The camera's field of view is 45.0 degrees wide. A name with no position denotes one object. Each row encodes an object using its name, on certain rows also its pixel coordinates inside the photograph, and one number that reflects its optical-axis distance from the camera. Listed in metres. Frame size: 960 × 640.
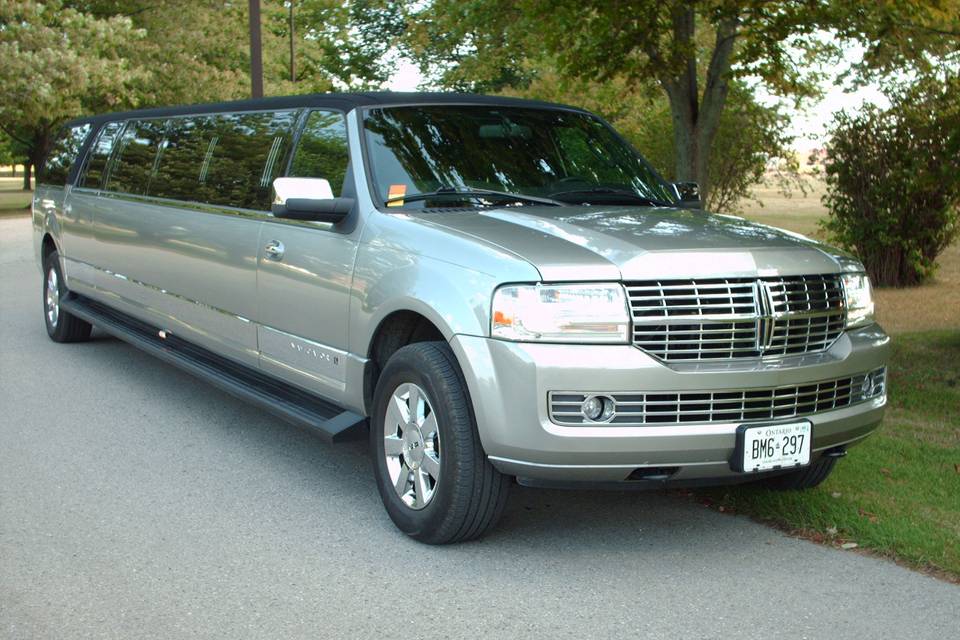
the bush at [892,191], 13.96
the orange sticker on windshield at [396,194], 5.39
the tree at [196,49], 39.03
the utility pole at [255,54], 18.92
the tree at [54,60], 31.42
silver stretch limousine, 4.39
